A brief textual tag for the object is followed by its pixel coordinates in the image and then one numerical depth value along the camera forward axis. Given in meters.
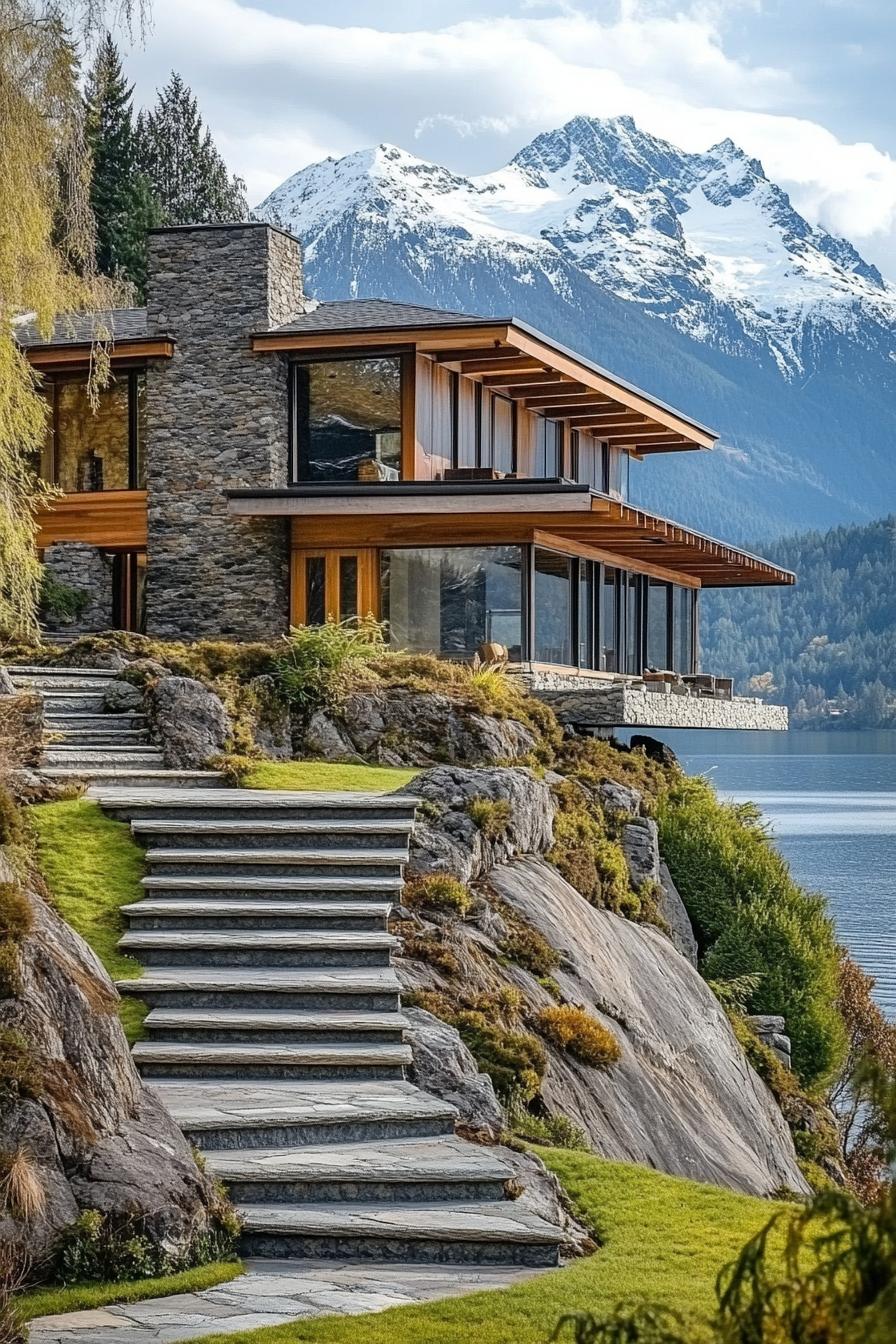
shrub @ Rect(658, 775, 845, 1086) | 24.70
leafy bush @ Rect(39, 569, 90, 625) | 29.75
